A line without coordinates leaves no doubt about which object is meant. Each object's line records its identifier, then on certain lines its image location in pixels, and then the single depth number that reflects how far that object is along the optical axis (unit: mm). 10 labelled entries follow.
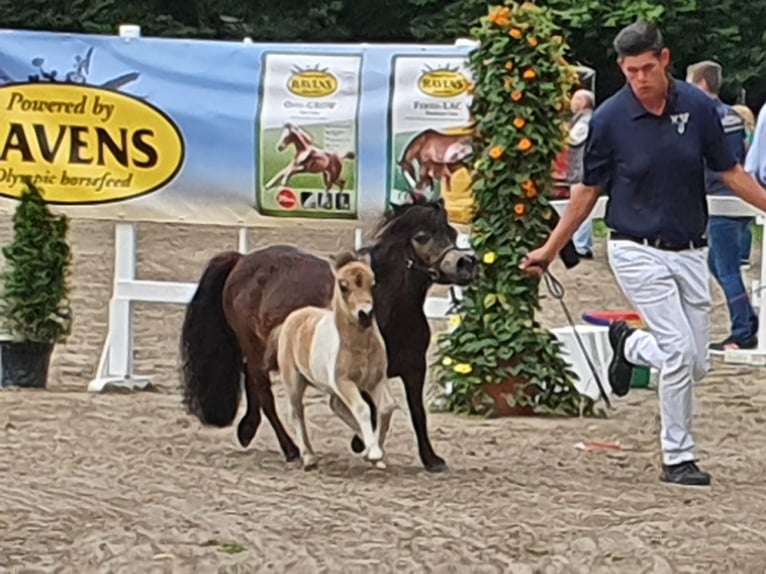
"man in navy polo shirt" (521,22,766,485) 8477
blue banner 11469
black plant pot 11938
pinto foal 8641
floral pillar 10820
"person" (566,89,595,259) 15506
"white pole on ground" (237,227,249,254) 12212
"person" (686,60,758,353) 14031
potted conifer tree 11961
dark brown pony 8953
